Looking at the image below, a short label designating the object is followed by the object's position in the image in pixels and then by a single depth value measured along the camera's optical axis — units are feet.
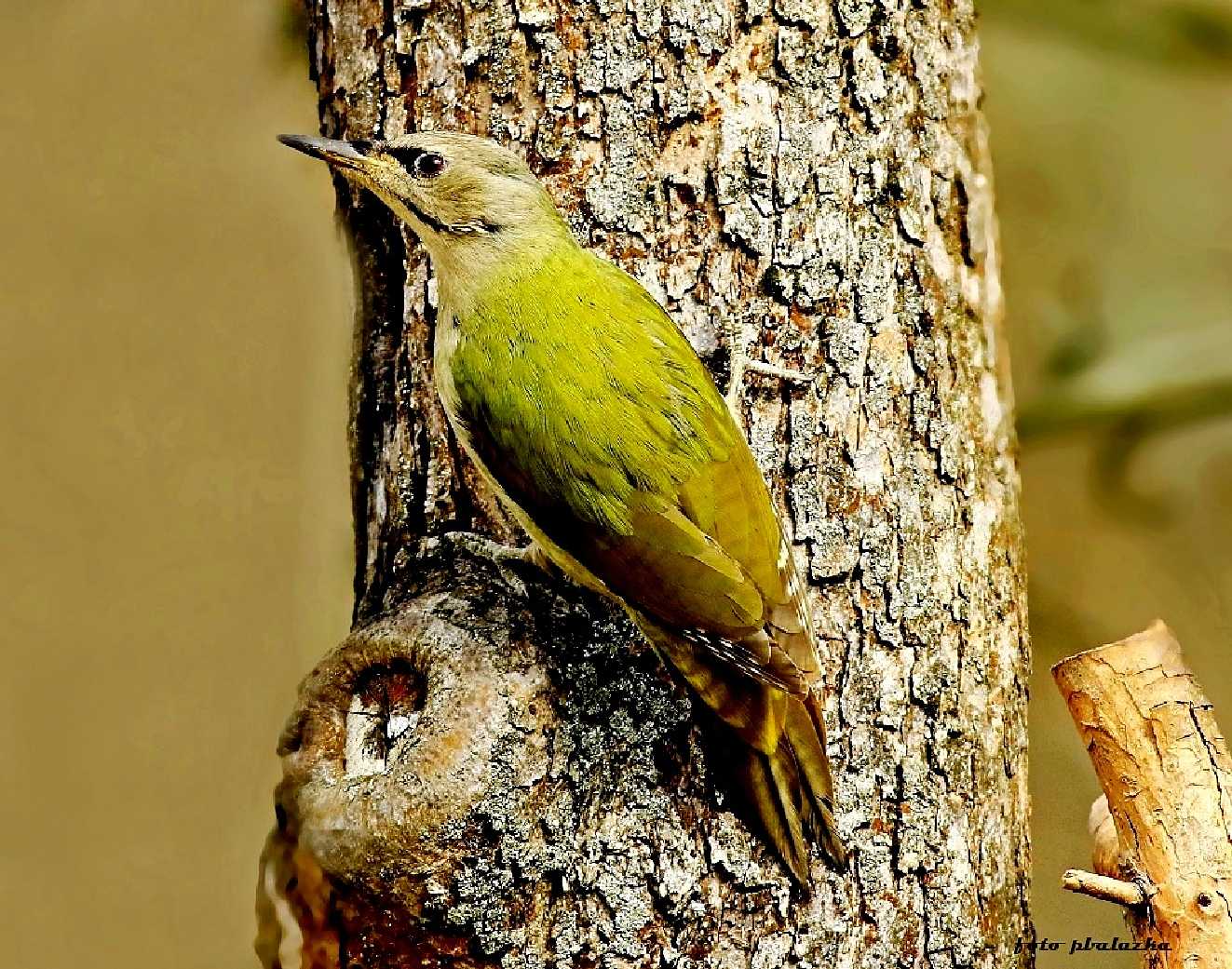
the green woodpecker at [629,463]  14.76
